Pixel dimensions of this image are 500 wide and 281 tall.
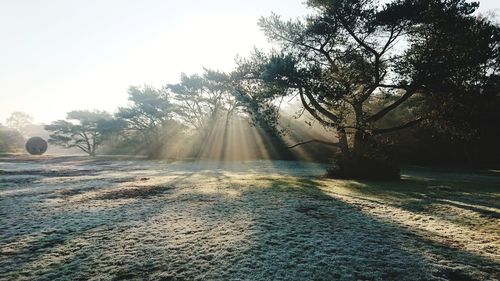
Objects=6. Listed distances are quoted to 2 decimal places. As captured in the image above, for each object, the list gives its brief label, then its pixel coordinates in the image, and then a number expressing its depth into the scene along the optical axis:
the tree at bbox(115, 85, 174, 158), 41.59
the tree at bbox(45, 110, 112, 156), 49.97
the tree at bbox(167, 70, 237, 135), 39.03
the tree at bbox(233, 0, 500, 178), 12.85
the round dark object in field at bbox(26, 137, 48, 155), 51.88
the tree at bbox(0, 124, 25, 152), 57.06
